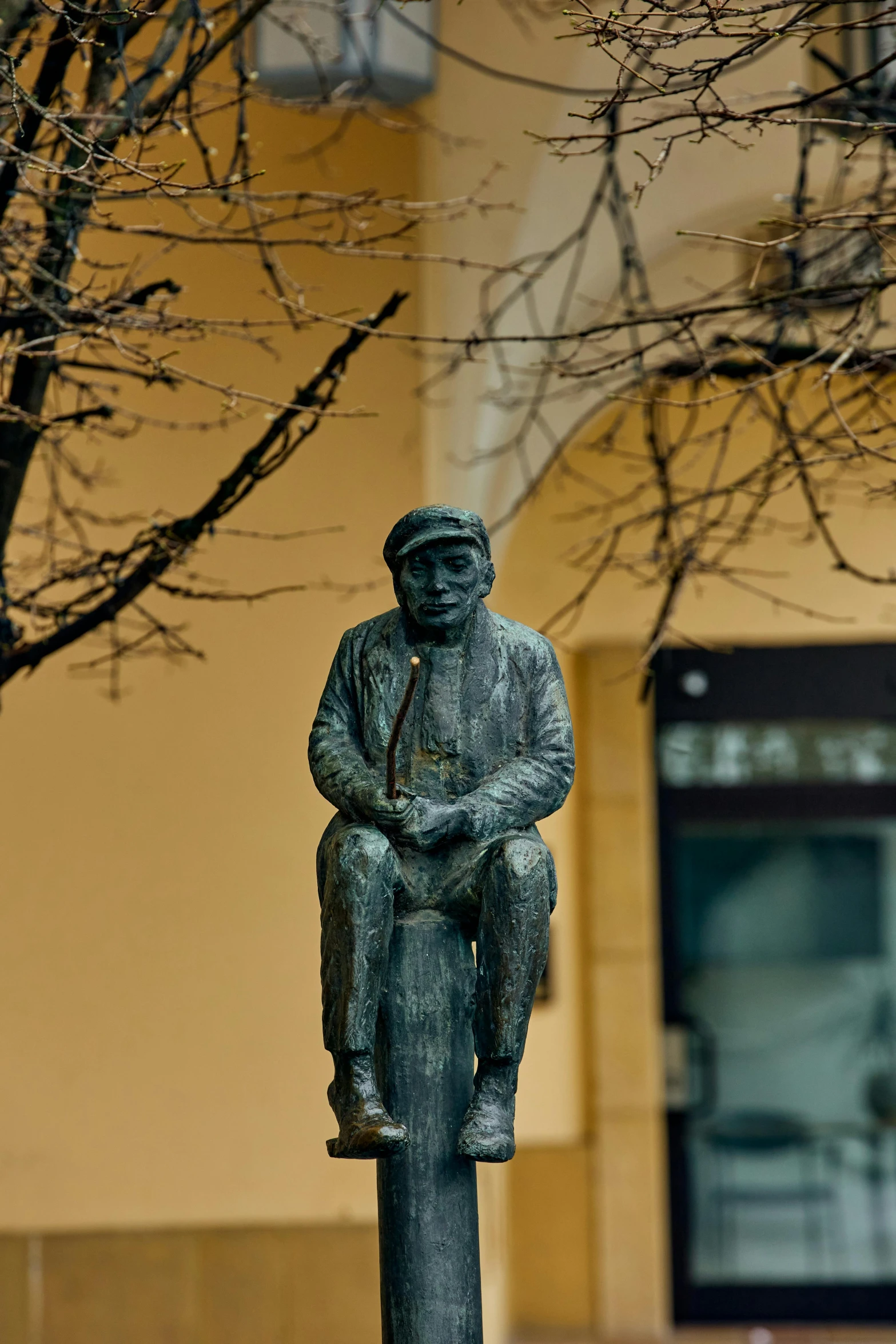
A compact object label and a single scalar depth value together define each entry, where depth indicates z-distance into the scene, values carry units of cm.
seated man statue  617
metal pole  629
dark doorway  1687
